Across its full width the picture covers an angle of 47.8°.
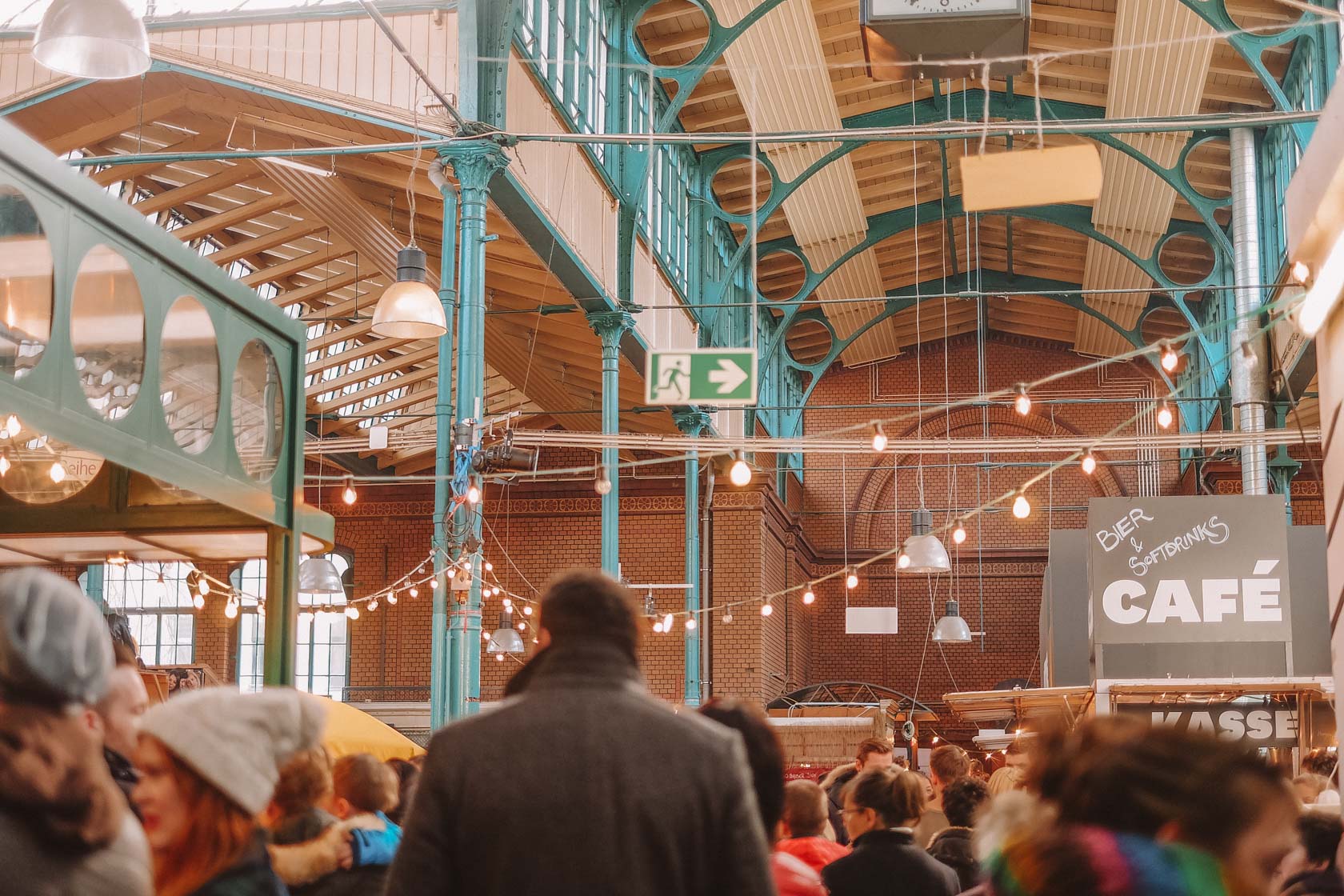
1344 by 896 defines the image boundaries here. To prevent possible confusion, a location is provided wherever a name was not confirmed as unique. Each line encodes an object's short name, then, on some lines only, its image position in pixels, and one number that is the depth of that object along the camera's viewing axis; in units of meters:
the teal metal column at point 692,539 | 20.23
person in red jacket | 4.61
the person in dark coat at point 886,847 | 4.32
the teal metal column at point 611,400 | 15.80
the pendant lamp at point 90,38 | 6.32
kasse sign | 11.86
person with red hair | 2.40
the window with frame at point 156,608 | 25.75
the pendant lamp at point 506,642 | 19.33
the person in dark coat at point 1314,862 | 4.32
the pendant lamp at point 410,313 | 9.03
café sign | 11.78
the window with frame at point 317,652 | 25.02
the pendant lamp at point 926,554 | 14.13
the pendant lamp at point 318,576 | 14.62
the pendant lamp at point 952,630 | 19.36
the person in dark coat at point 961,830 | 5.37
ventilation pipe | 17.19
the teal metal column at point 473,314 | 11.78
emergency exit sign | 10.16
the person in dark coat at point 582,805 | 2.45
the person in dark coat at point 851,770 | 6.63
